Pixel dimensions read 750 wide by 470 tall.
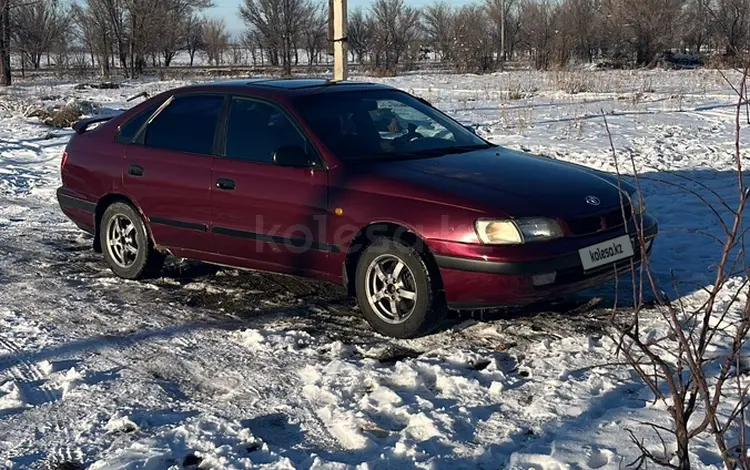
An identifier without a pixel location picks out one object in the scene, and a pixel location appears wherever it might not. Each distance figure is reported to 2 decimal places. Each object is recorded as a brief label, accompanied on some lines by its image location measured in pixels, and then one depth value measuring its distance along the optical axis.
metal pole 50.85
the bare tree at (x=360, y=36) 58.00
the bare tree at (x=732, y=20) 33.40
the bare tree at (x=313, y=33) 59.62
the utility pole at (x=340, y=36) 10.13
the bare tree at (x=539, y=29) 40.17
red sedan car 4.82
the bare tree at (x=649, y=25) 44.41
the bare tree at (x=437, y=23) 58.75
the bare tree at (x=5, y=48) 32.78
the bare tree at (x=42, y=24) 47.78
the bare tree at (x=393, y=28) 51.59
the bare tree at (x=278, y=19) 55.42
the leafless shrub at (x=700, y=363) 2.40
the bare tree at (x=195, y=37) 65.25
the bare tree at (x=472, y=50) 40.16
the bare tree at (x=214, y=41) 68.81
